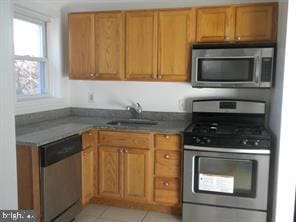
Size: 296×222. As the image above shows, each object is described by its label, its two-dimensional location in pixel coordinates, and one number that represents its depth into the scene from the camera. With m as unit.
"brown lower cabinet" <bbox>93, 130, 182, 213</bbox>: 2.98
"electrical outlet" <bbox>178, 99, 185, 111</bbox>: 3.45
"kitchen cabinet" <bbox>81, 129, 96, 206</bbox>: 2.94
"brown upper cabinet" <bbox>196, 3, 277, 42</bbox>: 2.87
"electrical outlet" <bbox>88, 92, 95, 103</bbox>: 3.76
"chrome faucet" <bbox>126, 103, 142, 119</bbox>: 3.46
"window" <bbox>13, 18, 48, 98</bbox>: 3.16
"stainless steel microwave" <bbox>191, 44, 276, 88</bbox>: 2.83
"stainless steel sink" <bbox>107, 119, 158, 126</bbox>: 3.30
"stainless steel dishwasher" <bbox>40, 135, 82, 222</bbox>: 2.33
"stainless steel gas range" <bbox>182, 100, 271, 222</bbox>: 2.63
